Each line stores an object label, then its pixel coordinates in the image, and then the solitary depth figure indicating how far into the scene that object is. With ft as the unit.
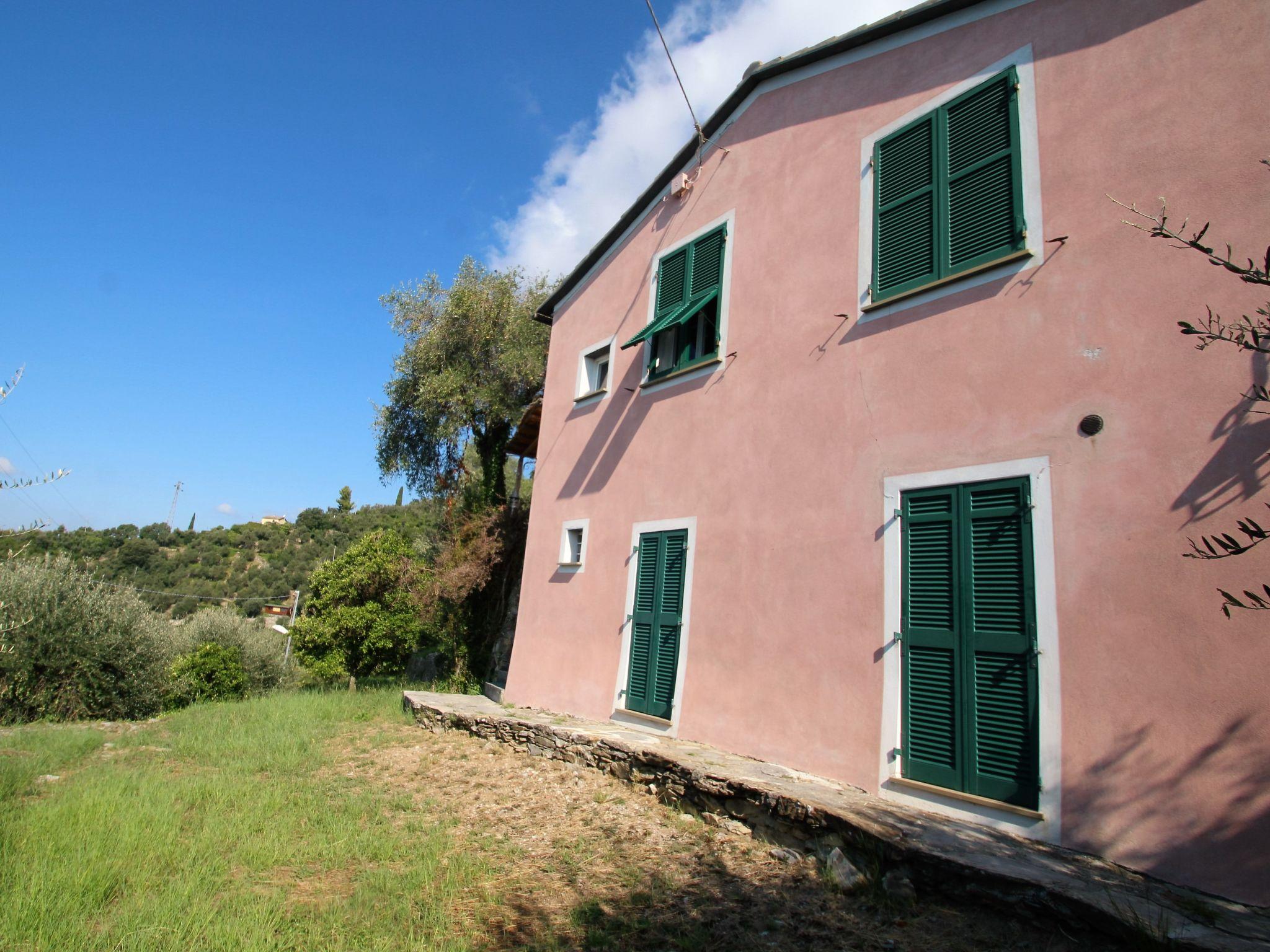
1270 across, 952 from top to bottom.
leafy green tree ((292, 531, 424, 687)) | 54.19
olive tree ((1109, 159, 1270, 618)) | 12.96
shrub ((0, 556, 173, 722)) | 40.04
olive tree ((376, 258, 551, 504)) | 56.03
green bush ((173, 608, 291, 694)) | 58.13
